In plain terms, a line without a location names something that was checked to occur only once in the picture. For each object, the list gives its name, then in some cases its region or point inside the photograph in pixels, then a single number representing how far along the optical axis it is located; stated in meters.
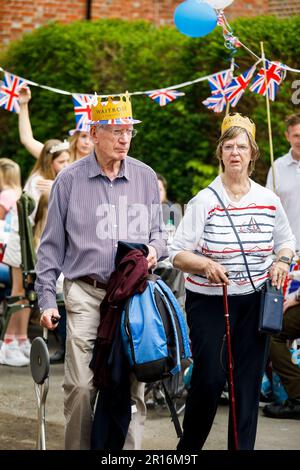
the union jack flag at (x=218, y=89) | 17.06
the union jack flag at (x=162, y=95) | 18.41
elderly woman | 10.76
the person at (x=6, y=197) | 18.87
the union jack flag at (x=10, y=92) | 18.86
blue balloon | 14.88
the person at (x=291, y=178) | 15.60
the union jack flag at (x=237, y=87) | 16.28
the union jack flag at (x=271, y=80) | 16.12
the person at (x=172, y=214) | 16.28
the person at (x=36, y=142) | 18.59
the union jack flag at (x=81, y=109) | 17.58
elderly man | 10.30
